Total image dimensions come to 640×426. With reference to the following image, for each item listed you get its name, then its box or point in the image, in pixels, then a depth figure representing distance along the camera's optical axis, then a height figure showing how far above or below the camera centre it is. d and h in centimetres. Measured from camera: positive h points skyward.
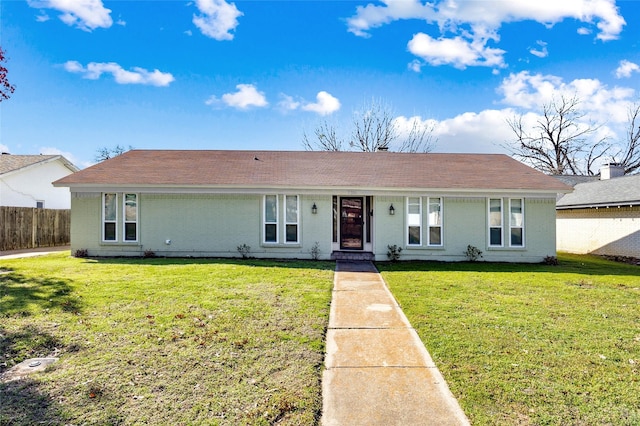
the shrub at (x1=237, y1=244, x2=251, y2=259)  1280 -89
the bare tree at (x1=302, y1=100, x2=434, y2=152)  3092 +792
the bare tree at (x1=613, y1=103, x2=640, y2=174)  3035 +675
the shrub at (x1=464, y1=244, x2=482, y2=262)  1263 -104
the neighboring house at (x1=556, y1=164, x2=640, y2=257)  1412 +22
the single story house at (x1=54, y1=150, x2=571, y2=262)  1266 +35
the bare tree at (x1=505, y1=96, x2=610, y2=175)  3198 +757
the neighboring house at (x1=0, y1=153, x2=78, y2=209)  1841 +253
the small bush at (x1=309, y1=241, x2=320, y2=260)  1275 -94
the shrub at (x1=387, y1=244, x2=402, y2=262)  1267 -99
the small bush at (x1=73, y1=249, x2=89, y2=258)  1280 -97
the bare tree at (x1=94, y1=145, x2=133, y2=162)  3938 +819
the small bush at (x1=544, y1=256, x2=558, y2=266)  1251 -132
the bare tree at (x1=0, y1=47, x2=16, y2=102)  948 +386
